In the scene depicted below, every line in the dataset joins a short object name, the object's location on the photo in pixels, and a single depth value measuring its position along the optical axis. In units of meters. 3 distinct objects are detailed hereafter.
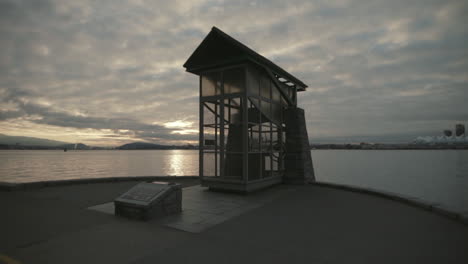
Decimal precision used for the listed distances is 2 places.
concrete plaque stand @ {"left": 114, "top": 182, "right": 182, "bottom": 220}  6.30
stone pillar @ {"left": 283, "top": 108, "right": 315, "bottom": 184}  12.55
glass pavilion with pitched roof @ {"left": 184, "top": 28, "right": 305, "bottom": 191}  10.04
